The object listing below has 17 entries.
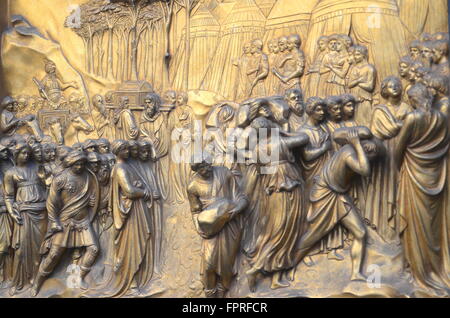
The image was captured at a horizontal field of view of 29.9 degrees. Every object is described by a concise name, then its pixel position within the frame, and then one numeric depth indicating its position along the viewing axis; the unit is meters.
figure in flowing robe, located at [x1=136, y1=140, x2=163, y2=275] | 9.45
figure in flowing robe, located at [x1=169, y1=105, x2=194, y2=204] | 9.56
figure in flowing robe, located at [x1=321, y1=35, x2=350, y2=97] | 9.20
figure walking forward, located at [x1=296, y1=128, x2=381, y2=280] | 8.75
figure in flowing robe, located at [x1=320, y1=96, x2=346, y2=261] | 8.95
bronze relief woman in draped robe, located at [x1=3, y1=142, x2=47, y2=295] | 9.75
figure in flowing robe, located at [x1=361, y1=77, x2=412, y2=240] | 8.84
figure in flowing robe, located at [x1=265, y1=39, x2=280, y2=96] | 9.44
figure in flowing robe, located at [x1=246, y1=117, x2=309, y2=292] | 8.95
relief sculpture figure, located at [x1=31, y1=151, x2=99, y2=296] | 9.56
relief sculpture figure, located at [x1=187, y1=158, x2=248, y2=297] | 8.95
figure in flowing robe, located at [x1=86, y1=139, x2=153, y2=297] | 9.38
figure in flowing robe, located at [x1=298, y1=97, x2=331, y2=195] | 9.04
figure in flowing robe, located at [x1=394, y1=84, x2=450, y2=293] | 8.67
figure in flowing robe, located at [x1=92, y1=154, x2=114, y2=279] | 9.61
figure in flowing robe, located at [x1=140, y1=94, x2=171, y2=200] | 9.65
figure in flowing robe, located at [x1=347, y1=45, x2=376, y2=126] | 9.06
